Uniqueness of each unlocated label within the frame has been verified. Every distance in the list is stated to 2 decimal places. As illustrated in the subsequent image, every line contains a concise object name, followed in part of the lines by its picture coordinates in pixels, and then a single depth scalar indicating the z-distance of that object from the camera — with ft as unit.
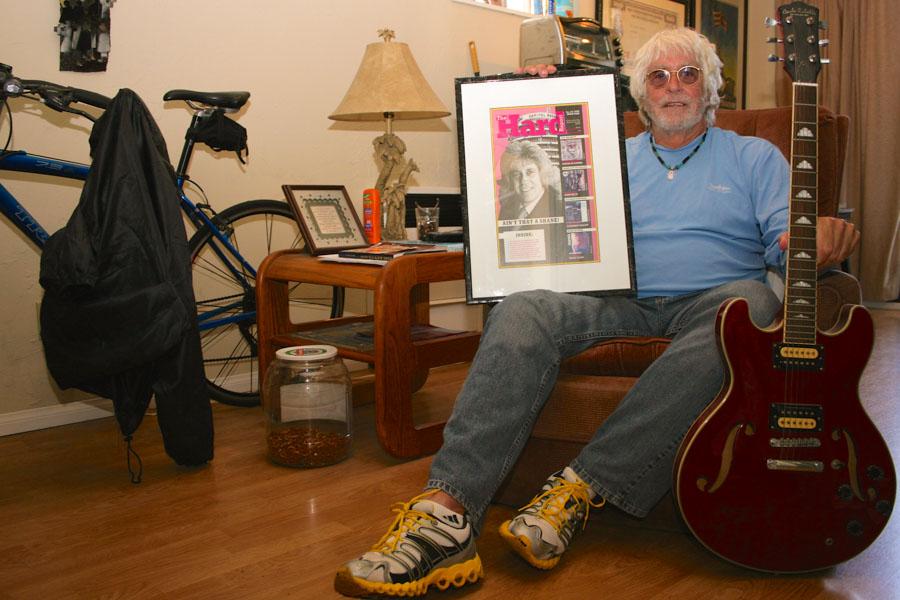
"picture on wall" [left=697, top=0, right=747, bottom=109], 15.74
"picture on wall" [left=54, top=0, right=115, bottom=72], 7.45
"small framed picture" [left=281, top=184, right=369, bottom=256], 7.64
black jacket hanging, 5.89
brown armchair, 5.11
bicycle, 6.85
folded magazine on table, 6.86
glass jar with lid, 6.69
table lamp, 7.77
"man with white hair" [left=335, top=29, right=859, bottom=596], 4.45
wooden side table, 6.49
